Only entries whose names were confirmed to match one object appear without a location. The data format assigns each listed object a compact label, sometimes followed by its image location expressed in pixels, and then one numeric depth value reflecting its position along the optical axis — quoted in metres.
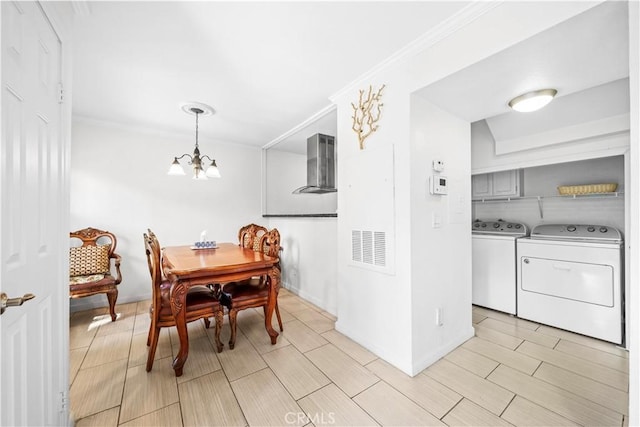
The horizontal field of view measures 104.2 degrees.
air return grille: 1.99
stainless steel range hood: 3.58
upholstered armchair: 2.56
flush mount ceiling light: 1.73
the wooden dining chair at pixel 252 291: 2.07
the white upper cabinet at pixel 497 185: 3.07
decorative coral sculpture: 2.02
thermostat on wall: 1.90
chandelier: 2.54
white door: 0.80
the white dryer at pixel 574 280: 2.13
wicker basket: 2.36
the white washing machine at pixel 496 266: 2.72
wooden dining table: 1.73
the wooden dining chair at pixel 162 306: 1.78
